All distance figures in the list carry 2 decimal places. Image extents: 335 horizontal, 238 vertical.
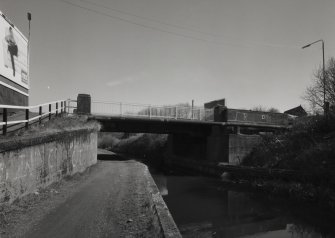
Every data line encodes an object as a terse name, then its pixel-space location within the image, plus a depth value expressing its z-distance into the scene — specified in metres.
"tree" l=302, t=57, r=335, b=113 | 31.38
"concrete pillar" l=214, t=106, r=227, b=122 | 30.08
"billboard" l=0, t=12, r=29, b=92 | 12.00
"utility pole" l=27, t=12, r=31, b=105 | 15.83
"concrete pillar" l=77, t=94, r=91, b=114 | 23.38
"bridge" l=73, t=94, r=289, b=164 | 27.39
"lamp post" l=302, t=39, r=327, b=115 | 26.55
